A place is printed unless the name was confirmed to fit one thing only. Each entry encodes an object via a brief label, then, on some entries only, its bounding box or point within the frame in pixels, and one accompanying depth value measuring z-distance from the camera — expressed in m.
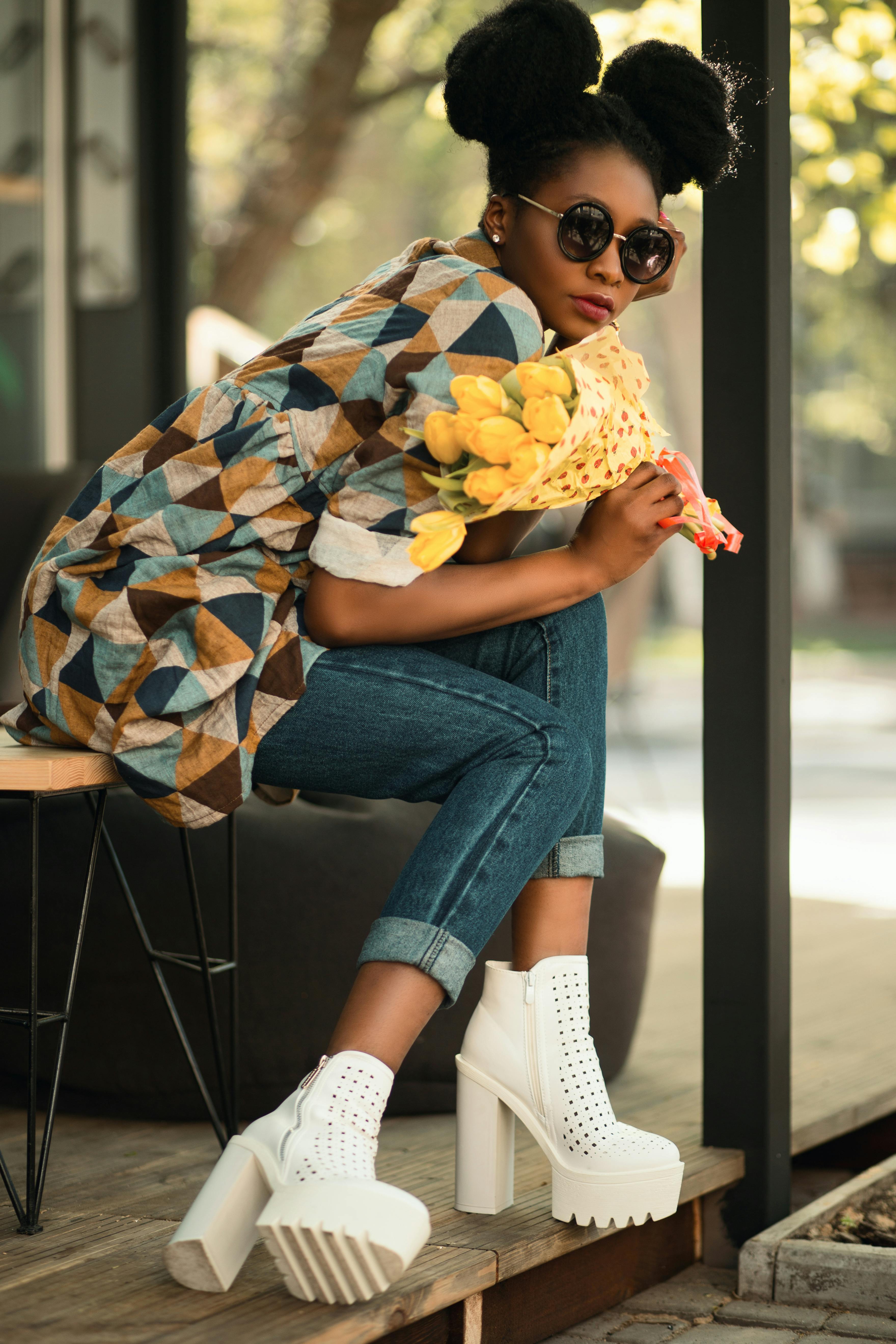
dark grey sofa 4.32
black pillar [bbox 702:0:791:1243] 4.14
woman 3.70
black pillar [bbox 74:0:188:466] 6.26
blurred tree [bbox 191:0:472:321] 11.46
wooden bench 3.75
